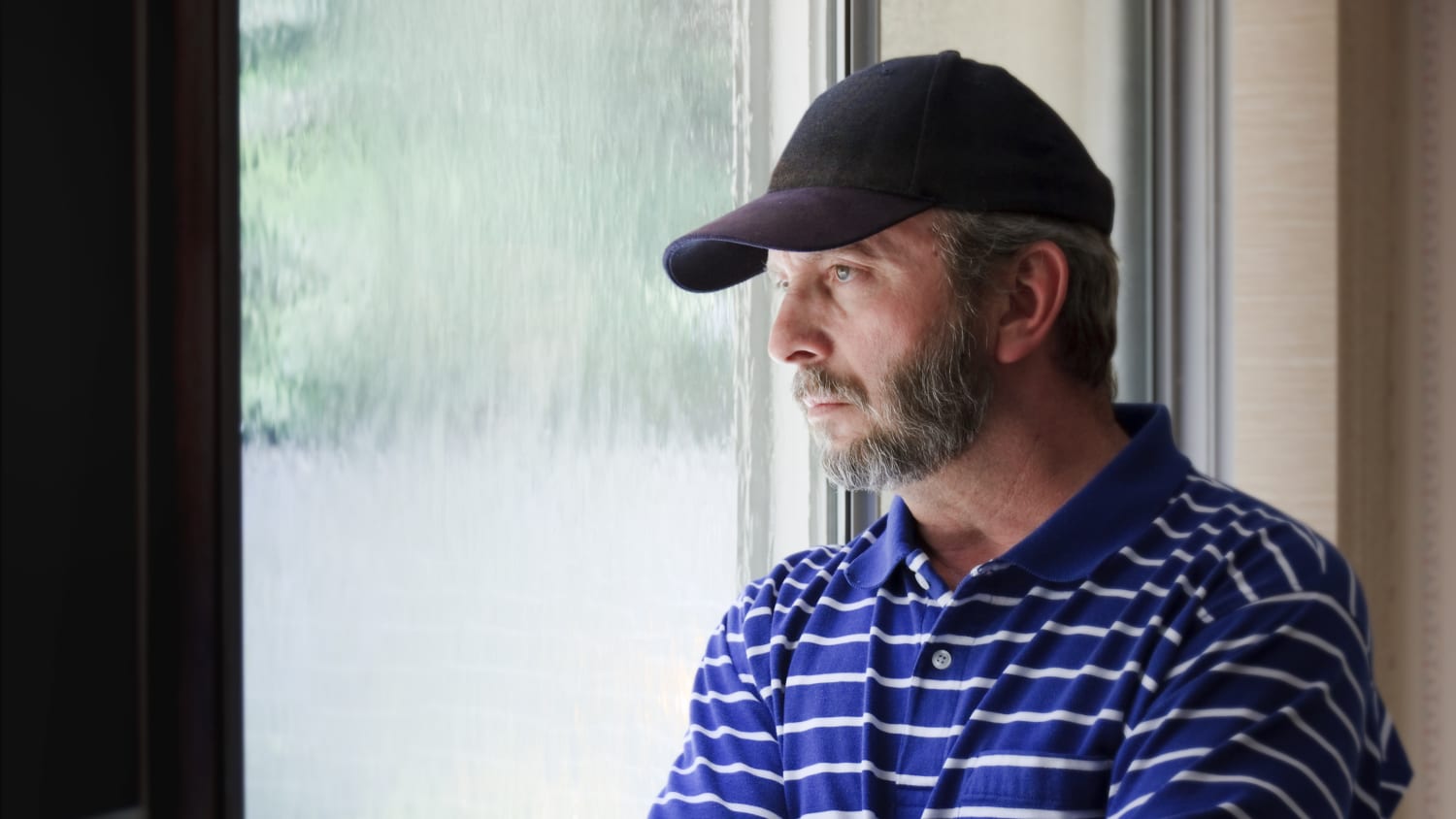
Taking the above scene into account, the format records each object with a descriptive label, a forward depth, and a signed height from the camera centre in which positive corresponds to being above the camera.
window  2.13 +0.02
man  2.12 -0.06
